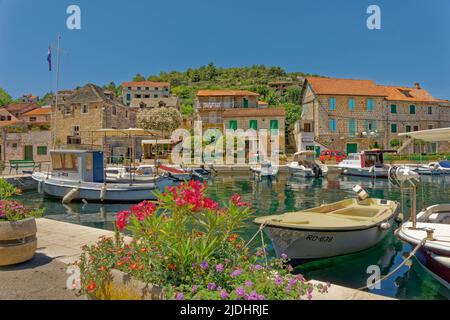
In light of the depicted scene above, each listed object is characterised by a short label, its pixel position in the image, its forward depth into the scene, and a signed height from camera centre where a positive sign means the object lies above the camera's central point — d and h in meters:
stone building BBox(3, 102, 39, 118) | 64.94 +9.67
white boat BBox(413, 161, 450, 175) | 28.97 -1.41
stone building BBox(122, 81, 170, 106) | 85.44 +17.25
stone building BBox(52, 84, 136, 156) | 39.84 +4.78
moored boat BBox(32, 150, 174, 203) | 16.14 -1.49
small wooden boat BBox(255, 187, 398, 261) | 6.90 -1.77
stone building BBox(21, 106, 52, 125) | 53.94 +6.72
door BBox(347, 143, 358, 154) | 42.79 +0.75
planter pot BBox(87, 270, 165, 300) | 3.24 -1.42
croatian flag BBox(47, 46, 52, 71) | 29.34 +8.87
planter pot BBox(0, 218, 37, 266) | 4.79 -1.32
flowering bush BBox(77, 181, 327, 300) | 3.21 -1.18
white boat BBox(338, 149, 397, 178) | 28.86 -1.06
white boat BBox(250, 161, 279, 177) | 28.86 -1.45
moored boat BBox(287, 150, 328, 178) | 28.89 -1.38
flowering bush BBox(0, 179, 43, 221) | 4.95 -0.89
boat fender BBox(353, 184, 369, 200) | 10.12 -1.23
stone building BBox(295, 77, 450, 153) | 42.50 +5.15
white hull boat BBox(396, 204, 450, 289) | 5.80 -1.71
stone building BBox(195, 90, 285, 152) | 43.06 +5.66
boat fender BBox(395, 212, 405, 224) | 9.21 -1.86
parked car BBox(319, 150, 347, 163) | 38.50 -0.28
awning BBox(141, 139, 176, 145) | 38.82 +1.60
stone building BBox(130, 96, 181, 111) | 61.28 +9.97
